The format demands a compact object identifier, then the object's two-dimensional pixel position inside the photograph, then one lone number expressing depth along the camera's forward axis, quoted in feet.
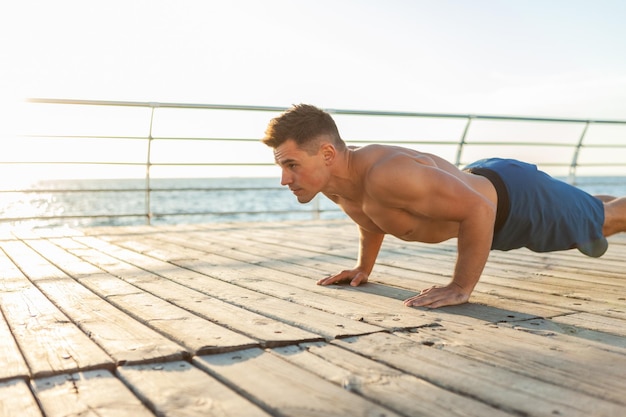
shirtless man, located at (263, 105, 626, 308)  7.72
